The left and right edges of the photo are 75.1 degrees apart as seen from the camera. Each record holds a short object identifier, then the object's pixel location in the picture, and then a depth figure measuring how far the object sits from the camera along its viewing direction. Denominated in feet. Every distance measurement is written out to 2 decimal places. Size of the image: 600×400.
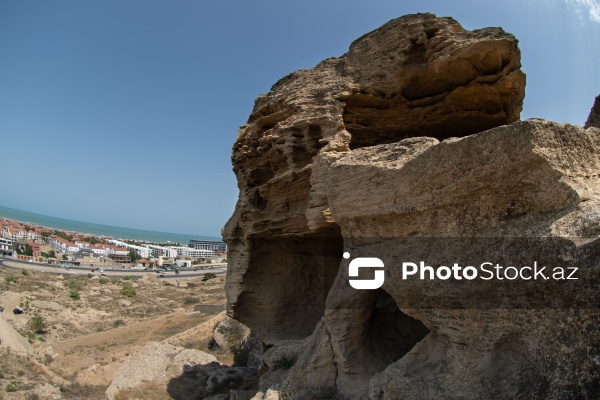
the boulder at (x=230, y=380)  42.63
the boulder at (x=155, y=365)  43.70
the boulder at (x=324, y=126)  28.99
